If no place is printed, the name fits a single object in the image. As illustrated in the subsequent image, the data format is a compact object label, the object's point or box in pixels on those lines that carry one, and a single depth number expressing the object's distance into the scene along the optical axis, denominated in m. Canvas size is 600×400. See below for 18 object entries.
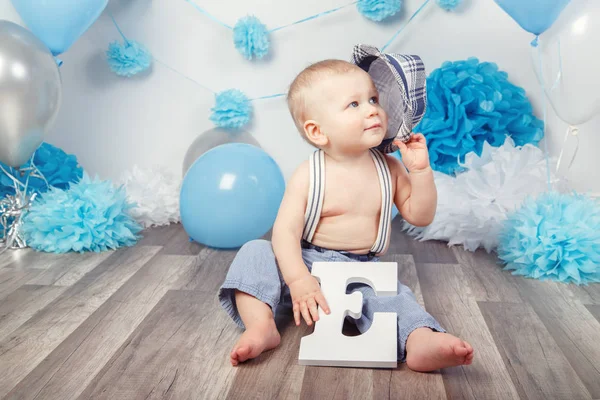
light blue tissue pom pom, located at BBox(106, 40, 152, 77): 2.51
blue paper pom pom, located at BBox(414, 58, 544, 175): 2.22
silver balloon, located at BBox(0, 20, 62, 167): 1.83
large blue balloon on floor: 1.98
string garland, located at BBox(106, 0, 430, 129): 2.45
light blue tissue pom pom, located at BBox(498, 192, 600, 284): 1.77
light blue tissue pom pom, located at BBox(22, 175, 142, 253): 2.08
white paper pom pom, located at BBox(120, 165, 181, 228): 2.38
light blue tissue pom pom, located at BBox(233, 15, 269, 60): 2.44
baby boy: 1.41
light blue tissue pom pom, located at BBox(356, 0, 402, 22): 2.37
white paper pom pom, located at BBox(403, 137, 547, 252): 2.05
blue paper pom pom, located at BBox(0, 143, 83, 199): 2.24
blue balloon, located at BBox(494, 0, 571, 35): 1.83
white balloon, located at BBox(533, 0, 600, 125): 1.79
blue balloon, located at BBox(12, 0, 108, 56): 2.00
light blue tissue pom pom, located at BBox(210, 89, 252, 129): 2.49
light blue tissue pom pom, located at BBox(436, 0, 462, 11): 2.38
